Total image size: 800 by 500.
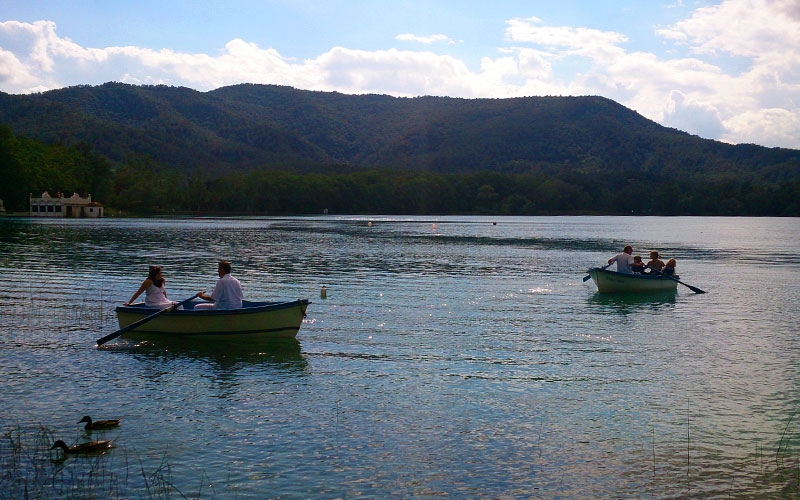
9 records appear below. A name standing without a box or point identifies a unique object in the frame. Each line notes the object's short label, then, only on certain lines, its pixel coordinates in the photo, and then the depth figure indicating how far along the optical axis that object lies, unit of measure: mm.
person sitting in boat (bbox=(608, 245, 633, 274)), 35406
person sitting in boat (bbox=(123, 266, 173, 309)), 21188
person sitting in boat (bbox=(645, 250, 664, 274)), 36509
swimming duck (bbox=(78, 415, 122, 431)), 13082
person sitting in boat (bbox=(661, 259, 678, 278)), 36531
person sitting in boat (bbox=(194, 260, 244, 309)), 20859
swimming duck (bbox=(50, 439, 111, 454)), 11945
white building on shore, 144000
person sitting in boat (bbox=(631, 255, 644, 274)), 35969
